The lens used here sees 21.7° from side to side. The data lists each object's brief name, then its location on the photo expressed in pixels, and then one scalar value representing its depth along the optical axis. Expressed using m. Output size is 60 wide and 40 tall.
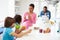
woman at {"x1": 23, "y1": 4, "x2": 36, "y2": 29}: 1.94
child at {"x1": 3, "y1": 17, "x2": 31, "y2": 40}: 1.63
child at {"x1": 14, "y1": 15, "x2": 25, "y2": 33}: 1.87
